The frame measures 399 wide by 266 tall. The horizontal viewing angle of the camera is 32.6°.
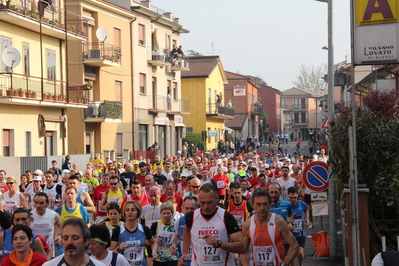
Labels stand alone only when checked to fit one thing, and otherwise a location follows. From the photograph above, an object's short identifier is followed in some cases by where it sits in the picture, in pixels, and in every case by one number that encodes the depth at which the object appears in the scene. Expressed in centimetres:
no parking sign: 1349
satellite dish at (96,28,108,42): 3638
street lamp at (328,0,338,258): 1369
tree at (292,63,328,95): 10365
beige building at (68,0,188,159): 3644
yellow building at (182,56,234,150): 6184
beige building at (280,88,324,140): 14275
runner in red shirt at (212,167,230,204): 1728
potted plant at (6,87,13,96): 2680
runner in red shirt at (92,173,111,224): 1503
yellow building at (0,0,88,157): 2720
